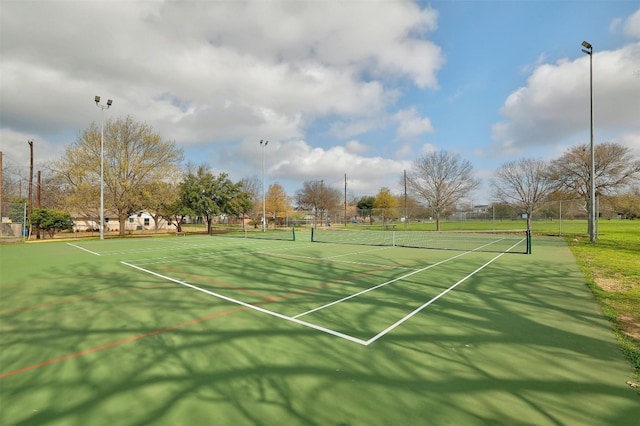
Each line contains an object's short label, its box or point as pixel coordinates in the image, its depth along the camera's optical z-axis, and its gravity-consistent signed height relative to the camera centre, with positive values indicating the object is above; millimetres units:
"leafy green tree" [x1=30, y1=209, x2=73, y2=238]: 26844 -436
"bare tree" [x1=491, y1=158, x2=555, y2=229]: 37094 +3465
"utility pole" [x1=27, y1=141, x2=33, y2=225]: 28869 +4691
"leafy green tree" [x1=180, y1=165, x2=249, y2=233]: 31438 +2200
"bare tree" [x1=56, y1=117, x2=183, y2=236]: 26203 +4466
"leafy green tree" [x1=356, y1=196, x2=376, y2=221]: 72625 +3361
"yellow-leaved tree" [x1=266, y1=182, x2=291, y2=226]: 49531 +2296
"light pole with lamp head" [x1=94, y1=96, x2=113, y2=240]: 23172 +8788
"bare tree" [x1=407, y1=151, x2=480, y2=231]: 37031 +3561
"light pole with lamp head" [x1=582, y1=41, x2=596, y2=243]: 17938 +4516
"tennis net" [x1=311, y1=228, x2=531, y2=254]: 17020 -1810
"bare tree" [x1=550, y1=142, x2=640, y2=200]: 25203 +4144
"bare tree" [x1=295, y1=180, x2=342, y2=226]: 63812 +4124
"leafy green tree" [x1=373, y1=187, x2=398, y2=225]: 58594 +3251
